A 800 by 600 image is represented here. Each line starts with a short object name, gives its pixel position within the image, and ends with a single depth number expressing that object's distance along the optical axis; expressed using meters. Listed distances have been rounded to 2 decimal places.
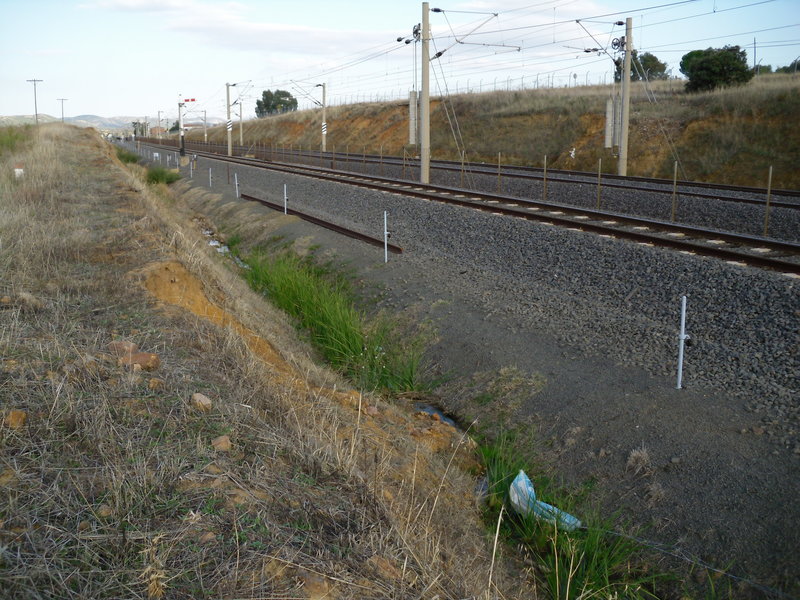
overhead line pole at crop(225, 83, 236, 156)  72.39
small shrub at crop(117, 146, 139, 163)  57.42
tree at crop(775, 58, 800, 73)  60.23
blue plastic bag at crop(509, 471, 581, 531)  6.32
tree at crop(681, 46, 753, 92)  42.94
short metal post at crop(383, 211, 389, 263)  15.80
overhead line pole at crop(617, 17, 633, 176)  30.09
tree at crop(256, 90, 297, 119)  144.62
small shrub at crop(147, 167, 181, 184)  41.84
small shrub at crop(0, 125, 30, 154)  38.62
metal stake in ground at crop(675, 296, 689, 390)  8.00
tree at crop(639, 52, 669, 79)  79.31
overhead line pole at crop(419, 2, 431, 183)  28.14
